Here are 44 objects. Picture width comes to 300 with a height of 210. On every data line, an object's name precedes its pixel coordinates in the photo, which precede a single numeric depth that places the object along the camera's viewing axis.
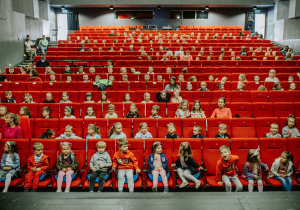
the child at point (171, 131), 3.88
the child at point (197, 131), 3.90
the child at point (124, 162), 3.26
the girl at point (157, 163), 3.24
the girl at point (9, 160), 3.31
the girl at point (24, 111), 4.39
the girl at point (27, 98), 5.11
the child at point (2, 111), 4.46
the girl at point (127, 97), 5.21
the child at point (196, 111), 4.64
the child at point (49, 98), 5.22
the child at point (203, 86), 5.77
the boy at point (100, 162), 3.29
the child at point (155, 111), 4.55
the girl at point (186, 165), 3.23
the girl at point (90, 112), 4.53
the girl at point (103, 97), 5.13
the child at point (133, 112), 4.58
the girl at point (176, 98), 5.34
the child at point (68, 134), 3.87
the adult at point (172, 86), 5.90
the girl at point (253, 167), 3.25
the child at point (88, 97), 5.25
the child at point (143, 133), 3.92
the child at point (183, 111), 4.66
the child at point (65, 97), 5.21
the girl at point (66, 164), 3.21
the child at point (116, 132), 3.86
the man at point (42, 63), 7.86
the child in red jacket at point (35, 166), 3.19
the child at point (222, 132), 3.87
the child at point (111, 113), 4.61
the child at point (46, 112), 4.56
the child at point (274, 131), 3.89
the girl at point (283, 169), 3.25
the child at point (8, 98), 5.16
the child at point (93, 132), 3.82
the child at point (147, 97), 5.18
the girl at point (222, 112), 4.71
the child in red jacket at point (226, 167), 3.23
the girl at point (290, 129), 4.04
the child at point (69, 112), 4.52
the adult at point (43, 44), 10.67
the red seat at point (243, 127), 4.24
